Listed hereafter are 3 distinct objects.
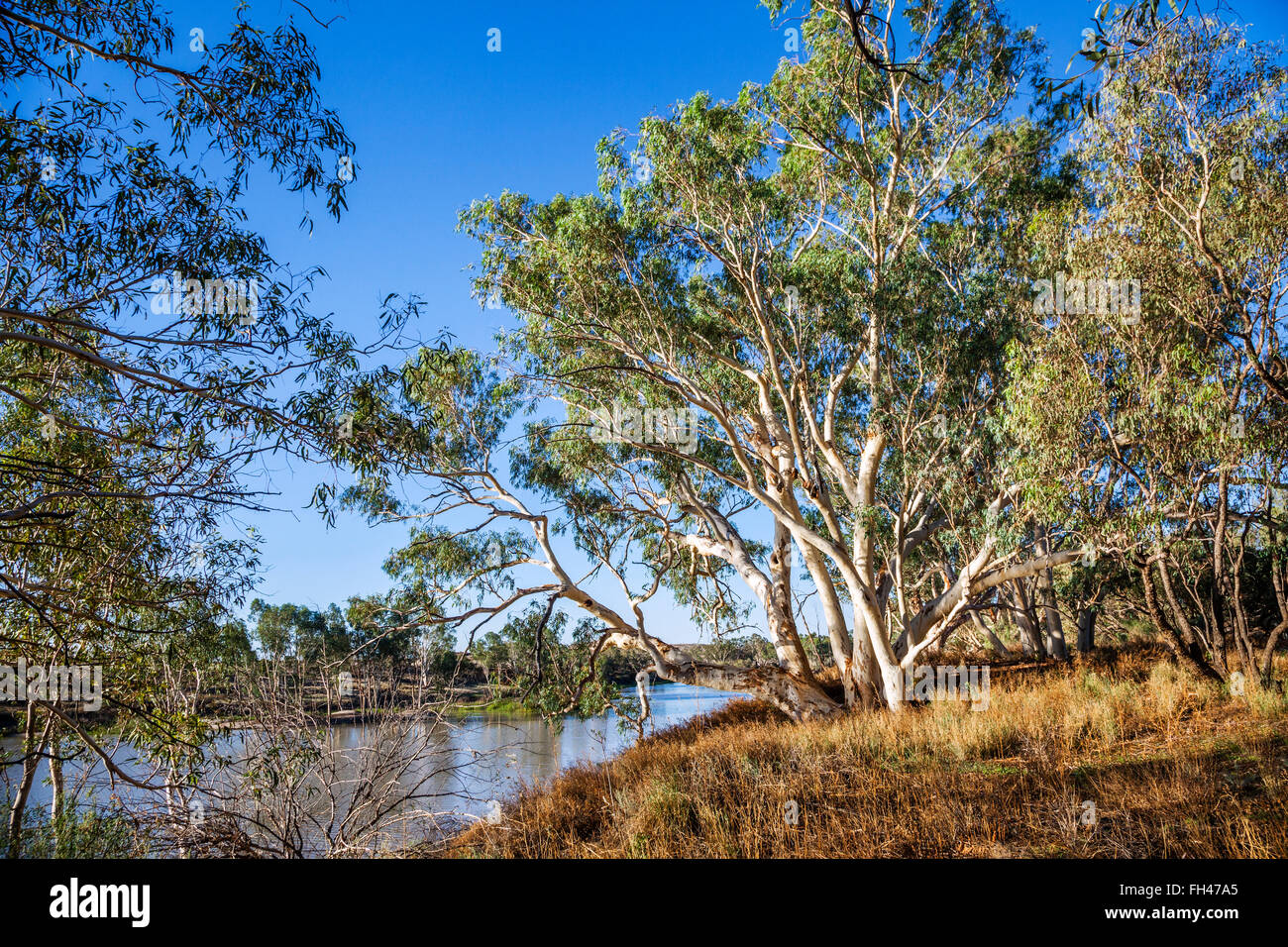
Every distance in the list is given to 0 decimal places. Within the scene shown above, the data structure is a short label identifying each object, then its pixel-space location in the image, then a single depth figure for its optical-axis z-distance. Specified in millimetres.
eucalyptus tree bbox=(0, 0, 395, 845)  4922
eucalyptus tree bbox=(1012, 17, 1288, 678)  7520
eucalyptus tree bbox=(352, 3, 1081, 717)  9758
